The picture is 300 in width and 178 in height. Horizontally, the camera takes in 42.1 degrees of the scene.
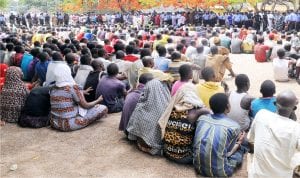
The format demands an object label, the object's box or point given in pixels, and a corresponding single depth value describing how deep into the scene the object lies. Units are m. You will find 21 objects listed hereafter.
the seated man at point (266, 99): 4.09
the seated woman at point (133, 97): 5.07
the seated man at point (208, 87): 4.93
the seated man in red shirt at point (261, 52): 11.30
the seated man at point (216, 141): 3.80
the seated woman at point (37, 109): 5.68
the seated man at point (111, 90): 6.10
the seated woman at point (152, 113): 4.56
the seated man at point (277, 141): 3.02
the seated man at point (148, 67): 5.64
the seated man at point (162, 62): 7.43
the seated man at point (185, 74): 4.86
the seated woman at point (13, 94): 5.84
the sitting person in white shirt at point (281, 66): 8.56
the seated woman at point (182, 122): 4.16
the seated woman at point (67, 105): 5.42
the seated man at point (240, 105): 4.59
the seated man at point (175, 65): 6.66
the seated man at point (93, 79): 6.40
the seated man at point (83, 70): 6.54
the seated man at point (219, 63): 8.13
